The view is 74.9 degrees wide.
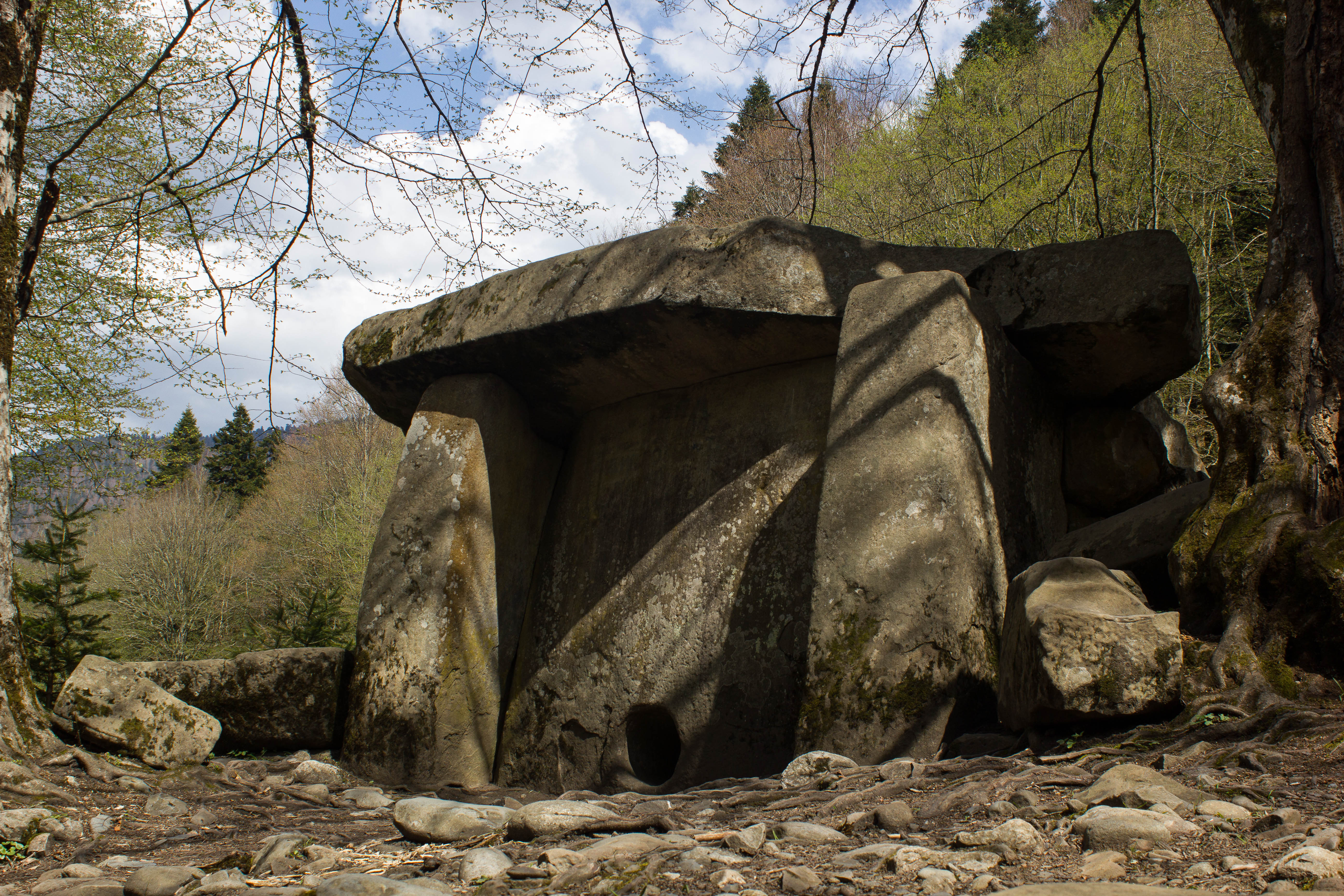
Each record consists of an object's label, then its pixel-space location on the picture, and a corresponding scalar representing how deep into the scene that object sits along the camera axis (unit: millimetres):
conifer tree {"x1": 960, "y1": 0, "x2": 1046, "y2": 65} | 13805
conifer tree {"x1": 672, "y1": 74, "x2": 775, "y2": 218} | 12469
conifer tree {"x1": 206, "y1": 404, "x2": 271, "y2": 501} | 23422
